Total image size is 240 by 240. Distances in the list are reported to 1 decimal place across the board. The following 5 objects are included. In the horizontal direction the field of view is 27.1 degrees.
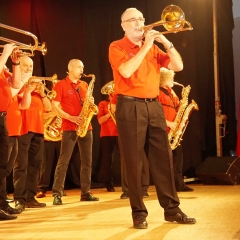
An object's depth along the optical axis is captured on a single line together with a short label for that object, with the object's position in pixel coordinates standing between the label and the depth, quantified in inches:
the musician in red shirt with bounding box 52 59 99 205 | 242.7
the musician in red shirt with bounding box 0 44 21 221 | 177.8
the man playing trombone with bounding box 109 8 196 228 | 159.9
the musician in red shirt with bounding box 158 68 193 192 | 265.1
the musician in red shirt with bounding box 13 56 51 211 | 211.0
